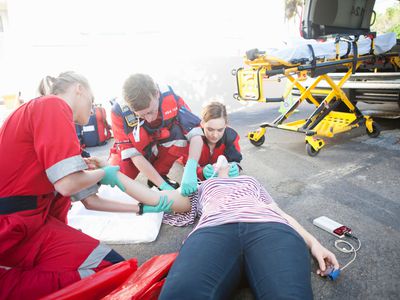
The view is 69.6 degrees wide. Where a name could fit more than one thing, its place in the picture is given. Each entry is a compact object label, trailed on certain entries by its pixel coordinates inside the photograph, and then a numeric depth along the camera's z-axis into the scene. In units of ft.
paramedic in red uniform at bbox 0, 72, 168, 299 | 3.53
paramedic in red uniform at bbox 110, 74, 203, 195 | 7.34
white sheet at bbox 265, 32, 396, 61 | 9.25
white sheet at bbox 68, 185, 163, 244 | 6.11
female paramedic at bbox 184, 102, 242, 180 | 7.42
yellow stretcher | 9.41
